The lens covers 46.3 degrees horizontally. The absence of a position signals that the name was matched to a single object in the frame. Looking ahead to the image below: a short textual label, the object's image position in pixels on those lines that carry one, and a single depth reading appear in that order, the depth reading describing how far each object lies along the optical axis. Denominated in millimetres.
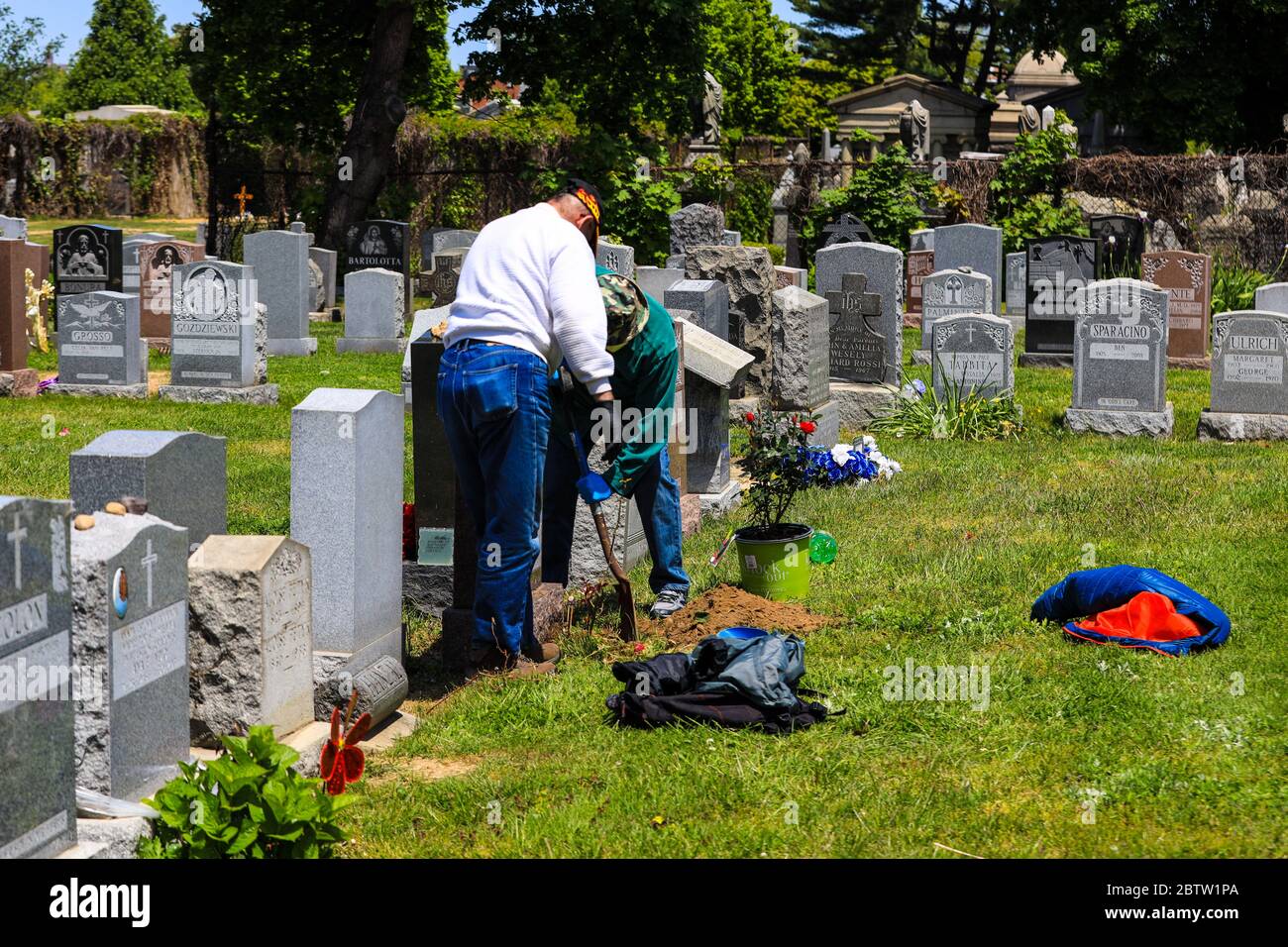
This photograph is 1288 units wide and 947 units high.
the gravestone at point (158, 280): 17891
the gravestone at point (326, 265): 22438
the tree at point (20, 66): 59469
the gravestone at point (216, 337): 14469
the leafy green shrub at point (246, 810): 4371
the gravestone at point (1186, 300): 17141
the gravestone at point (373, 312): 18656
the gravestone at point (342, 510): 5824
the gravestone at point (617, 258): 16950
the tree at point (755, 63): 56750
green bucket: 7633
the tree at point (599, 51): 27078
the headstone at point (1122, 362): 12766
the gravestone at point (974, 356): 13305
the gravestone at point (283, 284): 18627
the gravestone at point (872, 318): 13922
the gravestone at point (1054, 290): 17406
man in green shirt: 6879
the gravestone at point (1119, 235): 21875
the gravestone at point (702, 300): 11211
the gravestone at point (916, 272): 21406
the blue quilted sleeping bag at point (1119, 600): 6625
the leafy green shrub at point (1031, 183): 26531
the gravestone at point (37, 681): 4023
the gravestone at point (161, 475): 5422
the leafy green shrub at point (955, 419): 12891
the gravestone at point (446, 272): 16031
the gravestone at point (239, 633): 5262
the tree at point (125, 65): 55250
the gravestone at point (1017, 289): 21531
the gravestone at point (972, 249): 20641
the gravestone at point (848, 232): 22797
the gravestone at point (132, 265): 18922
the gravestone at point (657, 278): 16625
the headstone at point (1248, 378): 12461
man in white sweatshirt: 6078
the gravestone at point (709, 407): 9508
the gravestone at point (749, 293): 12609
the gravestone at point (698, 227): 23953
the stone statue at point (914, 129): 32219
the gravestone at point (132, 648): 4523
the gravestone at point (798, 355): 12297
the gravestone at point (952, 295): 16781
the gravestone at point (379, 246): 22188
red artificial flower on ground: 5047
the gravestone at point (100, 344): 14500
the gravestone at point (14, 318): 14227
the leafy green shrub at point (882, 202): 24703
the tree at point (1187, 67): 33719
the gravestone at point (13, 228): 22186
